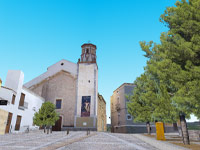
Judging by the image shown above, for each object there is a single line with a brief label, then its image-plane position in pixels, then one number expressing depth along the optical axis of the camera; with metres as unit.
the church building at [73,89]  27.31
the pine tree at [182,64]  6.29
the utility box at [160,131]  9.42
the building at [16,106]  18.02
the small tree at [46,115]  21.88
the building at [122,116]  28.30
